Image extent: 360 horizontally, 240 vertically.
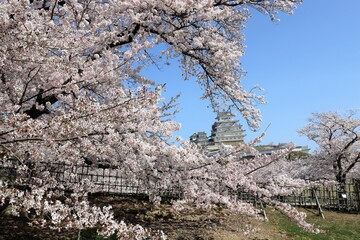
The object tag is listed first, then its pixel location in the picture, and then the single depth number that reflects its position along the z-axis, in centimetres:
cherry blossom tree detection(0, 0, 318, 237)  416
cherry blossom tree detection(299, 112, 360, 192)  2312
